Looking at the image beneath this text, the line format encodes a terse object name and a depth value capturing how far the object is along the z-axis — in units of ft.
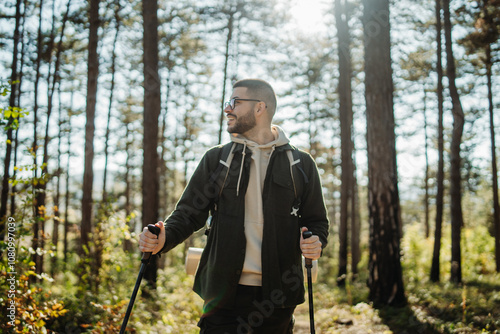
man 8.59
